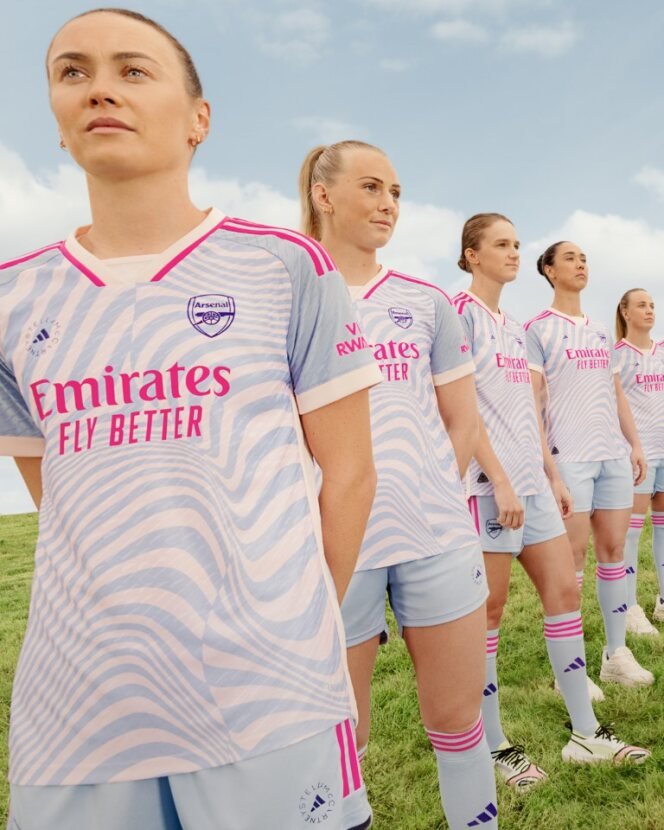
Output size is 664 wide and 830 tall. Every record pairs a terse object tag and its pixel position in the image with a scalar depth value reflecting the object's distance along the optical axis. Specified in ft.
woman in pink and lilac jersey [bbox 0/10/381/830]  4.29
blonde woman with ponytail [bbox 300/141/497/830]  8.44
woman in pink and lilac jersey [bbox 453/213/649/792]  12.00
